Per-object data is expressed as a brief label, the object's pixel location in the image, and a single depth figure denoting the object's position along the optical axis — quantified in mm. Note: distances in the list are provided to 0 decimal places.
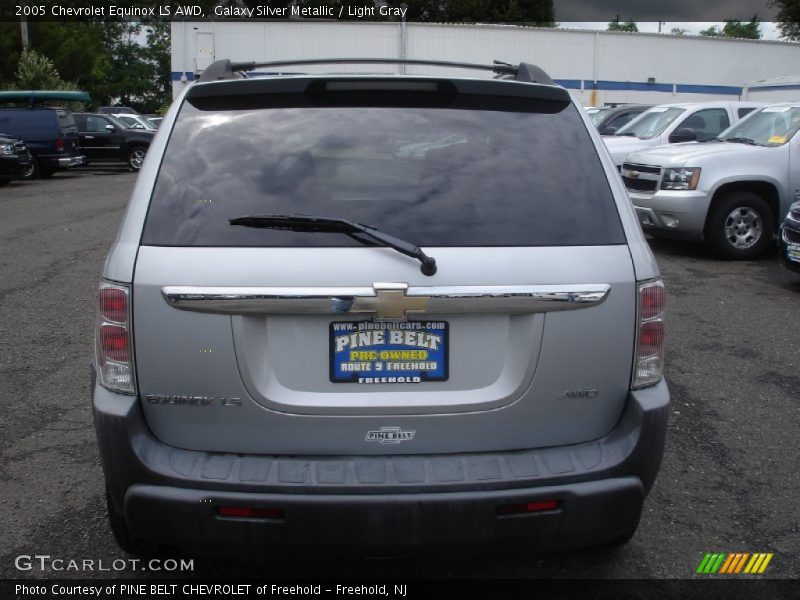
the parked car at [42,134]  22047
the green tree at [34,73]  35344
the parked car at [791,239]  8164
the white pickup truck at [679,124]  13930
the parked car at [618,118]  17500
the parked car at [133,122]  27156
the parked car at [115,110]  43925
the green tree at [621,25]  102912
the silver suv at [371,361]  2607
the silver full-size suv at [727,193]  10188
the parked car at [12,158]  19656
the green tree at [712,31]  106438
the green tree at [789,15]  40512
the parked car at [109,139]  26422
